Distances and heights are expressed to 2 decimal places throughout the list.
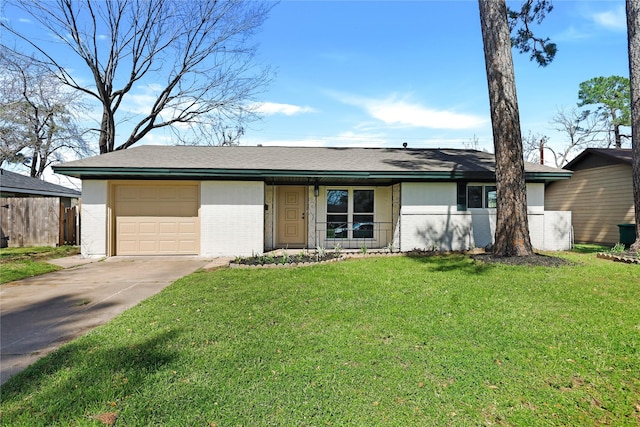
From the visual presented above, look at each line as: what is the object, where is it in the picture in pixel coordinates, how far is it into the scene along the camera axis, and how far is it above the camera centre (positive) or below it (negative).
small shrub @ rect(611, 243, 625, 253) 8.77 -0.92
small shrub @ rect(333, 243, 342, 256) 9.08 -1.09
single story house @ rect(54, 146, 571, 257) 9.41 +0.37
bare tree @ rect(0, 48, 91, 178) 18.03 +6.64
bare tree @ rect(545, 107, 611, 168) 29.23 +8.08
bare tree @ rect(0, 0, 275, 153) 16.55 +7.80
